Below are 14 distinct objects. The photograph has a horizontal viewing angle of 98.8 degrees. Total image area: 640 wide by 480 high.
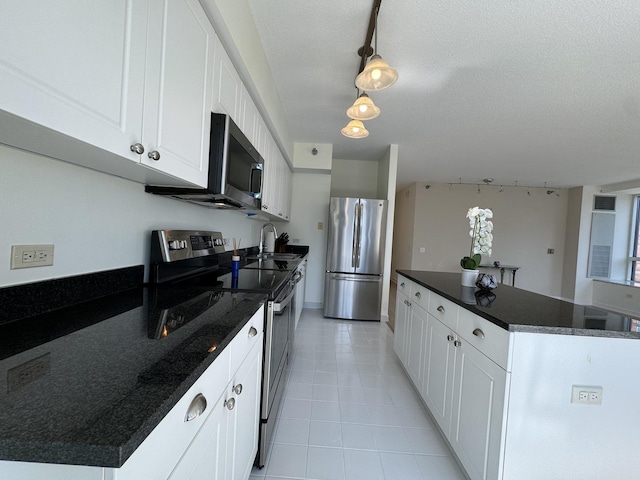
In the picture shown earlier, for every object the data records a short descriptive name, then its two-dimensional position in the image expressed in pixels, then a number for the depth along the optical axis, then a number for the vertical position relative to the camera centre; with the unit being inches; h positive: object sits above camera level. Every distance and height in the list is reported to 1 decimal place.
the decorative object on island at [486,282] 72.4 -9.6
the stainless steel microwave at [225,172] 55.2 +12.8
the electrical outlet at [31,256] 32.7 -5.0
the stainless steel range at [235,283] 55.8 -12.3
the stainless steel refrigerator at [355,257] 161.0 -11.7
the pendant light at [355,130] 98.6 +39.0
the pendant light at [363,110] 82.3 +39.2
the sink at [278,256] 125.2 -12.0
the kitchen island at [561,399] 44.4 -24.3
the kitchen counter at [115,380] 15.7 -12.7
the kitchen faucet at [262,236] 146.9 -2.2
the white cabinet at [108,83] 22.0 +14.5
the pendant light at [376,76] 65.8 +40.4
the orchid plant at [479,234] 75.8 +3.2
